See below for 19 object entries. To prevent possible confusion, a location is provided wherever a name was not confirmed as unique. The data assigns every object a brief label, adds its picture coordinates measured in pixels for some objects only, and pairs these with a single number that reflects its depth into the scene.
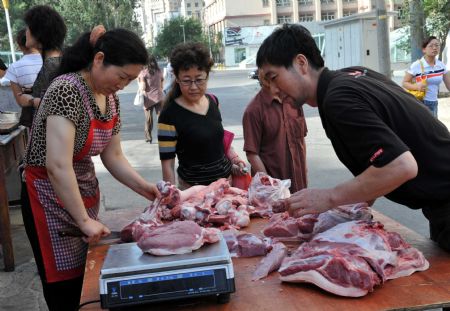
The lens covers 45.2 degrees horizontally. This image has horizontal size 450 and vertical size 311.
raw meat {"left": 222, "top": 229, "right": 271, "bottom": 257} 2.47
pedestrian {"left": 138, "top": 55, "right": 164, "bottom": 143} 11.56
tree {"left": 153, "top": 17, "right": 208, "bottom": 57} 69.50
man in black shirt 2.10
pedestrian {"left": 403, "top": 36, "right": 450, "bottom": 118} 8.64
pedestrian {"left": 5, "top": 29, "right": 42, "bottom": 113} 5.71
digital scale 1.88
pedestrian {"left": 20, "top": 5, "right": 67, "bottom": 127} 4.62
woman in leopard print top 2.53
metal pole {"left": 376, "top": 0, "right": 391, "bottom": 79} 11.47
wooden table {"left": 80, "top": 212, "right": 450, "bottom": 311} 1.90
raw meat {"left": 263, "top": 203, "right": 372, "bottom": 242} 2.61
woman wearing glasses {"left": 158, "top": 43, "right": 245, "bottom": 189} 3.74
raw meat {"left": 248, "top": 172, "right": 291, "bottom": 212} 3.25
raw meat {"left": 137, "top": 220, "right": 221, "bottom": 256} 2.12
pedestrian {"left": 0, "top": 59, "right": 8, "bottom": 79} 8.29
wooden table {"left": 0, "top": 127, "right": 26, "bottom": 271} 4.82
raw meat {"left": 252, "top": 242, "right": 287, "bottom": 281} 2.21
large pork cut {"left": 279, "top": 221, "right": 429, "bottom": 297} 1.98
